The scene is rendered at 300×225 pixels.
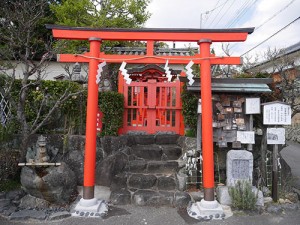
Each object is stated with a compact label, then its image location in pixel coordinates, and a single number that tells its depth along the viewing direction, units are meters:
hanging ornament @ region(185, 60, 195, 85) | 4.99
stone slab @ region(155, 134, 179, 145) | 7.26
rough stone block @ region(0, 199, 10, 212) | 4.74
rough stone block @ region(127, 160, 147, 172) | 6.14
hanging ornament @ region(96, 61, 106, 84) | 5.12
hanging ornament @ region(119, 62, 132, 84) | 5.06
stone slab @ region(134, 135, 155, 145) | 7.18
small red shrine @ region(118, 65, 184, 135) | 7.63
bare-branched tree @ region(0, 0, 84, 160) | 5.69
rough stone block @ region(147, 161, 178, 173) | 6.16
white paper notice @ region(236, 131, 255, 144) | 5.81
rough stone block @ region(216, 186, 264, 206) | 5.08
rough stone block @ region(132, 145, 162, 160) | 6.63
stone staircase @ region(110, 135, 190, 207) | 5.21
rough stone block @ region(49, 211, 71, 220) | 4.52
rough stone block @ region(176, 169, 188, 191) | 5.66
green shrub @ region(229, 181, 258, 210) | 4.83
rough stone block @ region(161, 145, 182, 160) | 6.69
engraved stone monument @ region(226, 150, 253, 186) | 5.40
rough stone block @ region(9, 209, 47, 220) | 4.48
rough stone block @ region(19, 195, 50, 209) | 4.96
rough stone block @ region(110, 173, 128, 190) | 5.67
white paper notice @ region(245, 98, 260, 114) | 5.86
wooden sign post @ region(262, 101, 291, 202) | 5.41
